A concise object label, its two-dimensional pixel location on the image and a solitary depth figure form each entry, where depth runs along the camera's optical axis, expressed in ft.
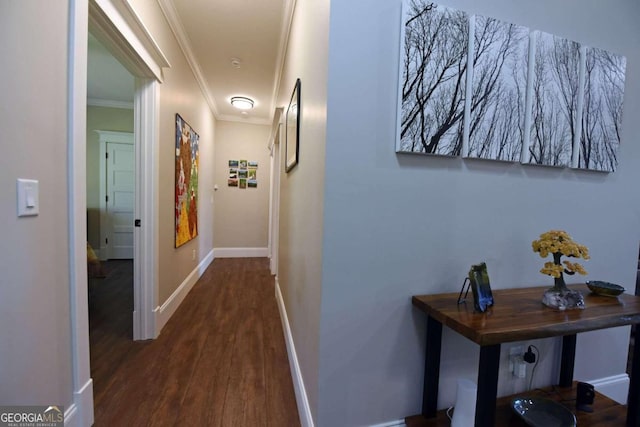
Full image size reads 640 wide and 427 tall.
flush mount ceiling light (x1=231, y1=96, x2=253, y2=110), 13.60
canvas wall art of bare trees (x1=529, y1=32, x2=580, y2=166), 4.40
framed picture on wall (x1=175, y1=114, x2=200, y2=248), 9.00
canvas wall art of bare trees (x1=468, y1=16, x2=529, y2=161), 4.04
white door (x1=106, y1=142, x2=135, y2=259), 15.06
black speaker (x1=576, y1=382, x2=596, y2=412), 4.46
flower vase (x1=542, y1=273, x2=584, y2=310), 3.76
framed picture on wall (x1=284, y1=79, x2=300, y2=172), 5.75
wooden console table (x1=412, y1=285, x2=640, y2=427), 3.02
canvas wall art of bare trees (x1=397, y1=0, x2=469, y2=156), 3.70
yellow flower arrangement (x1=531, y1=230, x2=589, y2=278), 3.76
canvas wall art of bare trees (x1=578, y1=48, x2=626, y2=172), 4.74
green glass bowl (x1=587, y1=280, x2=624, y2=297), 4.21
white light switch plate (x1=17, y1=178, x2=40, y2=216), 3.19
